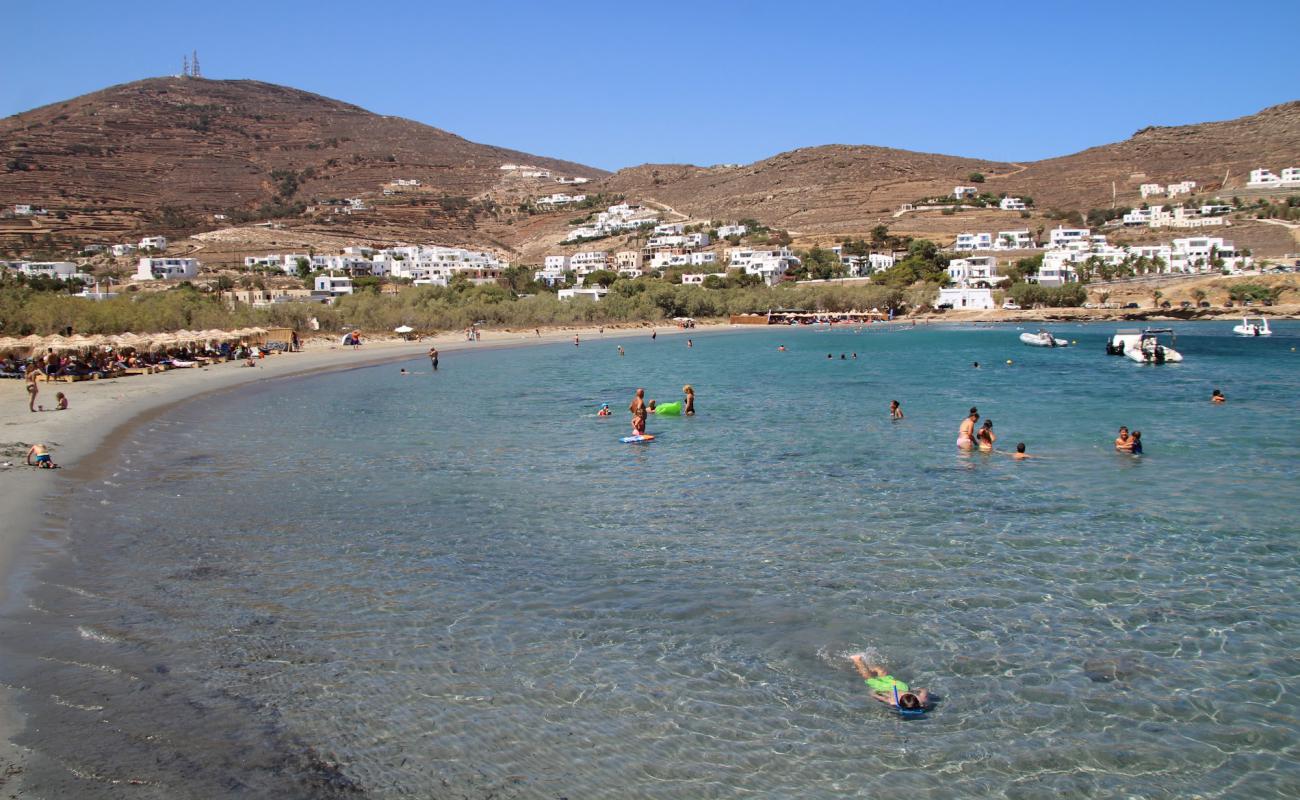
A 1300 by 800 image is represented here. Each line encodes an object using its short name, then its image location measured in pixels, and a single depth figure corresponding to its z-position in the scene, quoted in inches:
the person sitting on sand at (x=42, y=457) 692.7
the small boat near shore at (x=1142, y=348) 1833.2
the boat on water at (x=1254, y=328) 2526.1
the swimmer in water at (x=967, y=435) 824.9
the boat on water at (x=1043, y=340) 2364.8
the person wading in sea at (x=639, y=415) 914.1
